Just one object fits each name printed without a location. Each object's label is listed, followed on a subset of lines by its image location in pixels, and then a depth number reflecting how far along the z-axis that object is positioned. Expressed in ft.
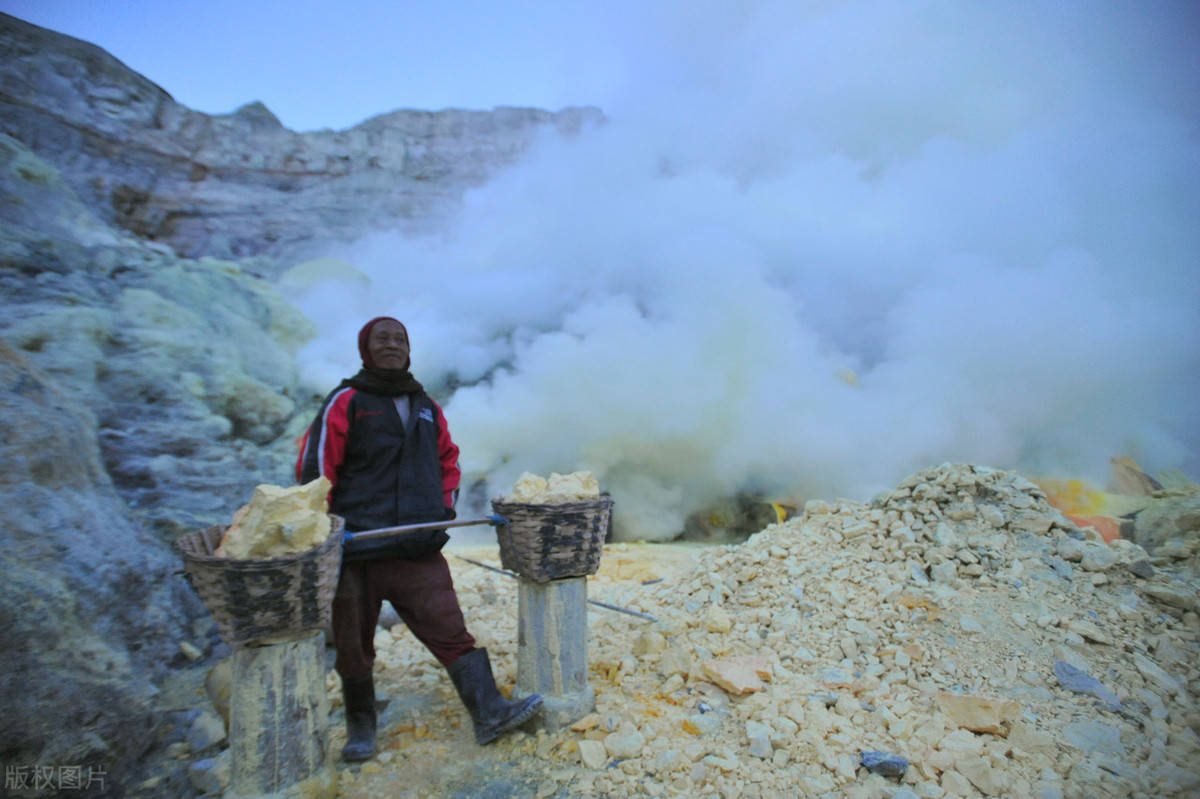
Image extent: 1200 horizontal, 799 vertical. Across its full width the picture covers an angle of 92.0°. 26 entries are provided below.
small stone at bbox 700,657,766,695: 7.59
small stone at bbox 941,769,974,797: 5.85
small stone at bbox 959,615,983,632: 8.50
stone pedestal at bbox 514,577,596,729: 7.32
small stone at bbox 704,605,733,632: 9.37
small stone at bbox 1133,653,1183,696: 7.36
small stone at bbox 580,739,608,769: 6.55
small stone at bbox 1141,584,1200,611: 8.46
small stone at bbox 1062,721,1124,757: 6.44
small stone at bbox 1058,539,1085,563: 9.70
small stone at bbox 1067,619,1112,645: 8.10
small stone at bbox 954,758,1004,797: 5.84
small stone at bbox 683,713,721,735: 7.00
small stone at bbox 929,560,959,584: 9.69
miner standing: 6.90
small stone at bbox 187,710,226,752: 7.86
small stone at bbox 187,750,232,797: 6.63
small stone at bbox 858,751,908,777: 6.06
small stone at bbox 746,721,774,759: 6.45
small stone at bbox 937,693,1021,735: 6.65
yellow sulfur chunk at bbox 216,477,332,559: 5.35
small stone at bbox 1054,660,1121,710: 7.17
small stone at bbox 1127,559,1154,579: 9.19
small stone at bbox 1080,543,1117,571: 9.36
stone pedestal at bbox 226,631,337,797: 5.44
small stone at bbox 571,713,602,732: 7.17
